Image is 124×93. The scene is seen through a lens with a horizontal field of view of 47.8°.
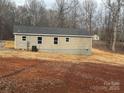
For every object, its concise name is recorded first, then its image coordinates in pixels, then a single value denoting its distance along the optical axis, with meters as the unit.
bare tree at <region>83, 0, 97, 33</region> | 41.19
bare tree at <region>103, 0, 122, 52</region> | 26.16
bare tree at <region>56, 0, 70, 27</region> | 34.25
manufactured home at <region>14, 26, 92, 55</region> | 18.21
